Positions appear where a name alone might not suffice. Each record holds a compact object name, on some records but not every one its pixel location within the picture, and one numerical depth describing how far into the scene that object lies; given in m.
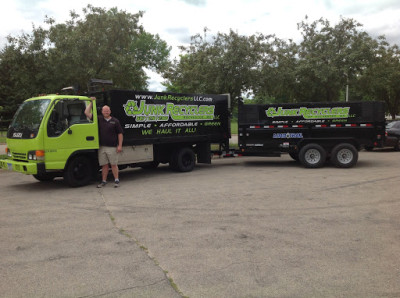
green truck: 8.11
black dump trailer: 11.68
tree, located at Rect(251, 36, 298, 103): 17.02
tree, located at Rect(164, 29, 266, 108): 16.25
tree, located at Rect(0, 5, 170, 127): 14.48
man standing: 8.62
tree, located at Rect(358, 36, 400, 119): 22.17
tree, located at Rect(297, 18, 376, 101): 18.39
